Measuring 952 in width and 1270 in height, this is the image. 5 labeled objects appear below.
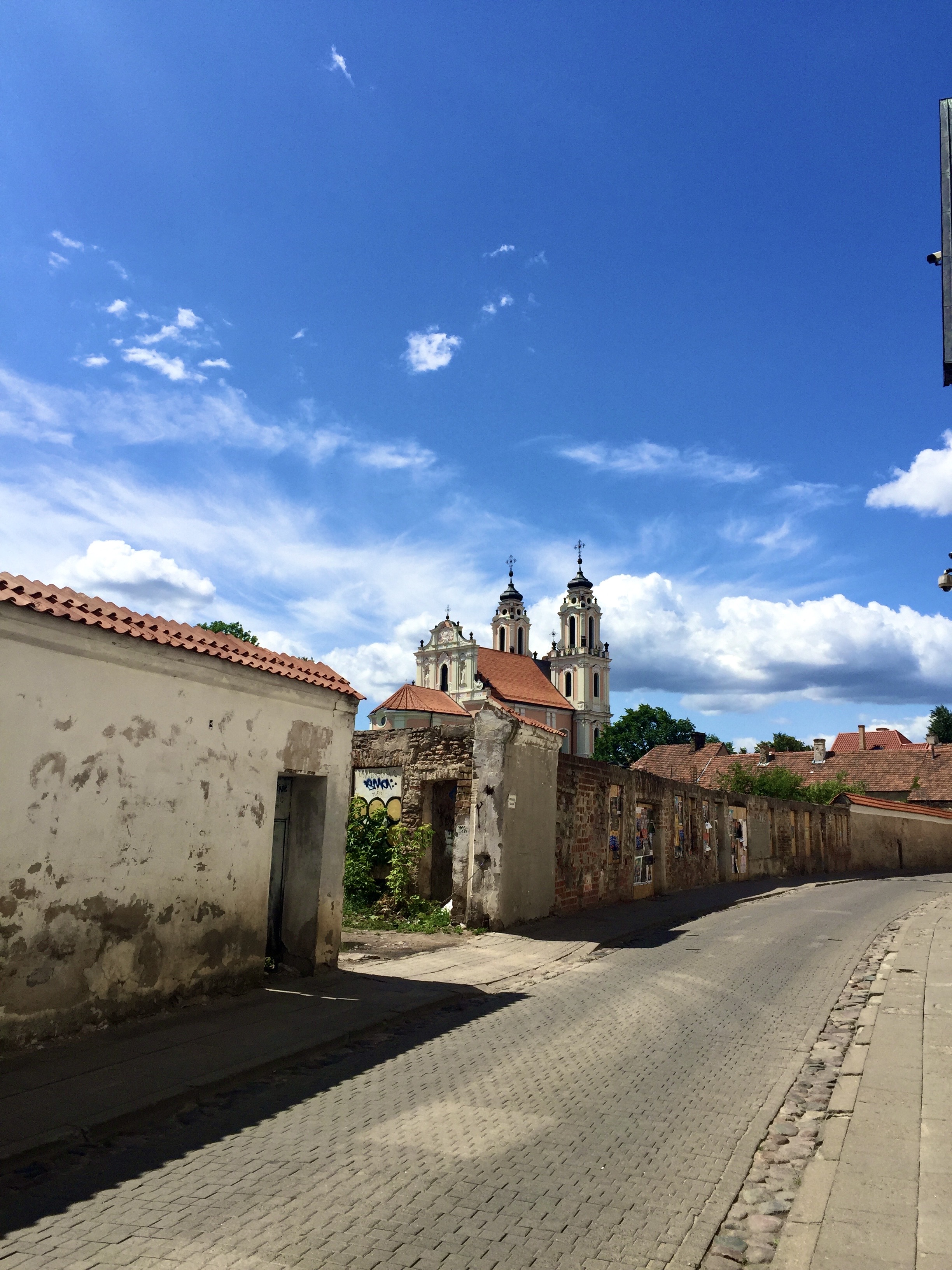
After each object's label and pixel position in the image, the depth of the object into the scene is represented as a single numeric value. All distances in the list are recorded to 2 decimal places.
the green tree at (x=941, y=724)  81.00
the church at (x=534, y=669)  83.81
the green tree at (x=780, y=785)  47.97
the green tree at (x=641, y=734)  86.00
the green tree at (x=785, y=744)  86.81
